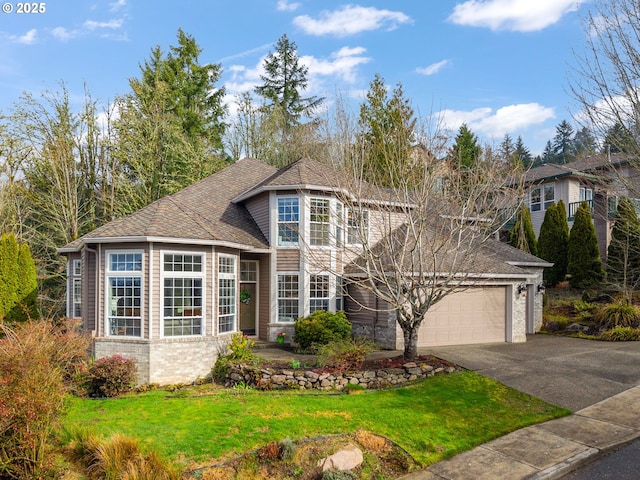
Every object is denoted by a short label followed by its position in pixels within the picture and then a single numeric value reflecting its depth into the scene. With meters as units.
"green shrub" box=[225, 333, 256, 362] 12.54
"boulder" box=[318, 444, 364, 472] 7.22
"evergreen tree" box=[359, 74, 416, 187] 12.09
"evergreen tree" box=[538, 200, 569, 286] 23.67
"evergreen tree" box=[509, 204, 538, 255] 25.17
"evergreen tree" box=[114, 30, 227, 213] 23.07
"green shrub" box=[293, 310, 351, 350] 13.90
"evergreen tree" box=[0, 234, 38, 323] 17.64
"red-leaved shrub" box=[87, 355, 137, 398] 11.30
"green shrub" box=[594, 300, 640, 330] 16.09
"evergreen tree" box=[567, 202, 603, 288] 21.45
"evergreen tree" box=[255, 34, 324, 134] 34.17
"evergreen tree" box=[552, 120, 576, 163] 63.26
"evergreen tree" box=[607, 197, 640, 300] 19.69
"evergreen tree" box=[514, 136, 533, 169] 54.90
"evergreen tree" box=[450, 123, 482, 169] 30.09
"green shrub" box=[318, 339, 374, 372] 11.48
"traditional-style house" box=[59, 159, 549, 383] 12.29
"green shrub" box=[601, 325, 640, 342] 15.30
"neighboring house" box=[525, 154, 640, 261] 24.28
